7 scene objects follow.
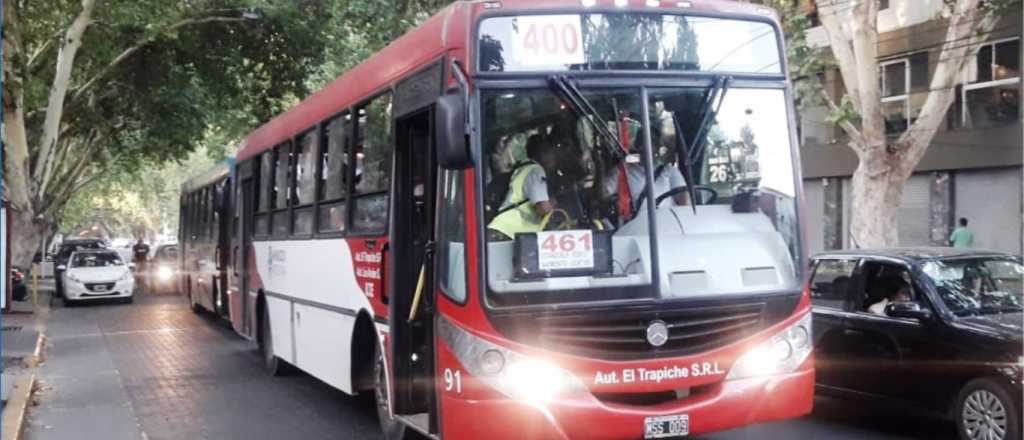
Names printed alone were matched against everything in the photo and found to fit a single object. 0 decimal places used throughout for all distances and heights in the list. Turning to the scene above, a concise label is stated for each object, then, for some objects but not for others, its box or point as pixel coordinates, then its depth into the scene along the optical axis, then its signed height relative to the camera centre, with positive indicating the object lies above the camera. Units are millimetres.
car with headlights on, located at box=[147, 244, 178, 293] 30844 +238
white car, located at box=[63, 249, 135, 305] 25031 +48
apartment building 19484 +2376
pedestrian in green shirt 18312 +279
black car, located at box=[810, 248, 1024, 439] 6859 -561
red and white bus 5676 +240
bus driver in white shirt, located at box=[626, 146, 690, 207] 5836 +476
